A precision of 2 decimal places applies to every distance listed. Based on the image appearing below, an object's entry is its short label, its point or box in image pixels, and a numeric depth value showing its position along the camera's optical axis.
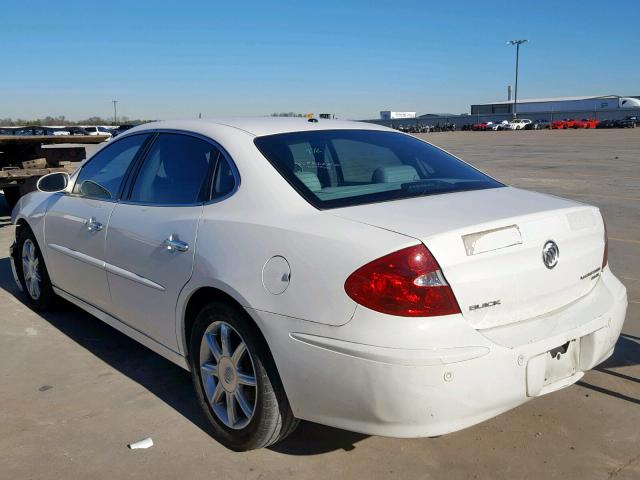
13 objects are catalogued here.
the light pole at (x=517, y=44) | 90.06
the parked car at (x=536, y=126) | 77.41
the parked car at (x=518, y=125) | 77.38
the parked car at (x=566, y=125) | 71.62
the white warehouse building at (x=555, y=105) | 112.06
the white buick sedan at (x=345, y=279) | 2.47
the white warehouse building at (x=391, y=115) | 120.38
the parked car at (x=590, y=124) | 71.88
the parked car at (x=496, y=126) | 77.66
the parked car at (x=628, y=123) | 66.22
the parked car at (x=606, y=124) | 69.00
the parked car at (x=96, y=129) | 43.76
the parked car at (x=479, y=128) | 80.50
